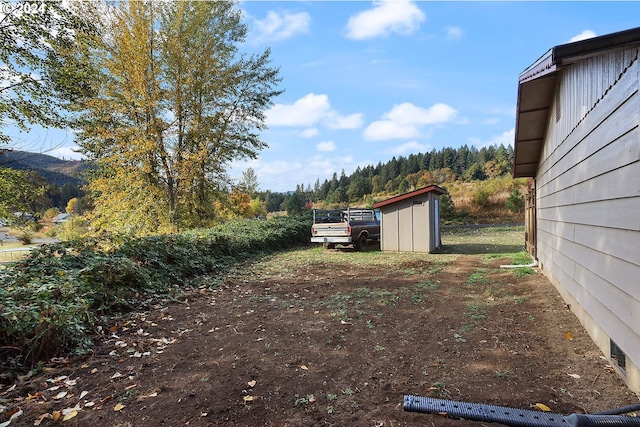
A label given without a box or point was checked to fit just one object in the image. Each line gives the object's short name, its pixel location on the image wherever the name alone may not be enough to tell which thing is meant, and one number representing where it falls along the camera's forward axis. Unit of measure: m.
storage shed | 11.83
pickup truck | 12.79
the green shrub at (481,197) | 28.75
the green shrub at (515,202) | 25.97
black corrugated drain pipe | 1.90
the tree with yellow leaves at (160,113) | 12.57
